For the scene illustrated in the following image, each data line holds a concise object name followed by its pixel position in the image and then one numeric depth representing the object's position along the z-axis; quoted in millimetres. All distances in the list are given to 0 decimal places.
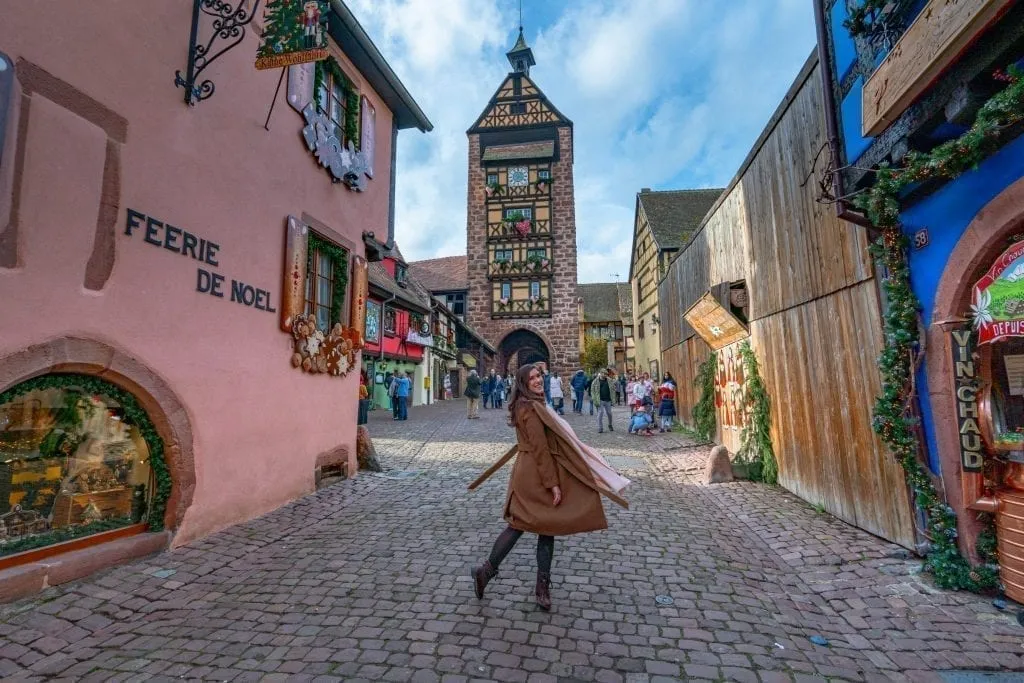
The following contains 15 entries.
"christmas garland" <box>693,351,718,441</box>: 9571
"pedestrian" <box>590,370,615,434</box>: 12617
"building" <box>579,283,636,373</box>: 42156
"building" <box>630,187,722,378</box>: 19514
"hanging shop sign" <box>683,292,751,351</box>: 7816
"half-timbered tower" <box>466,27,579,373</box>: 31312
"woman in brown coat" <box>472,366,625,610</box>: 3201
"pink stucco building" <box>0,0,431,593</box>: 3357
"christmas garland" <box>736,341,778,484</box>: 6758
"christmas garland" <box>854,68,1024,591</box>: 3289
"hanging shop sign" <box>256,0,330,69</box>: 4734
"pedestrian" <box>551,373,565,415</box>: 15218
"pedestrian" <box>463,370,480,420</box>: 15625
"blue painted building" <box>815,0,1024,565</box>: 3062
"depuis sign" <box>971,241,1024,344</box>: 3086
